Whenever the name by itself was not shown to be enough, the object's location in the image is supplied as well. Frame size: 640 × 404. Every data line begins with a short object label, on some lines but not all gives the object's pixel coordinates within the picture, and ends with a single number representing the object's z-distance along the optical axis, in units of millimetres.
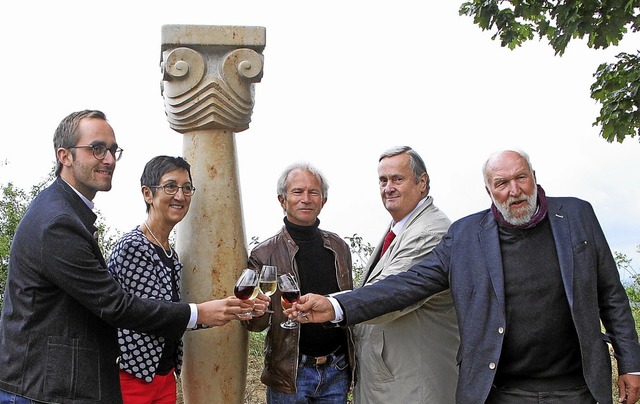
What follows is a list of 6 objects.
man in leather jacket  3844
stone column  4238
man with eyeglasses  2869
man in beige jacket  3680
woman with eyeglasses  3375
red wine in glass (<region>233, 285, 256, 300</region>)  3412
